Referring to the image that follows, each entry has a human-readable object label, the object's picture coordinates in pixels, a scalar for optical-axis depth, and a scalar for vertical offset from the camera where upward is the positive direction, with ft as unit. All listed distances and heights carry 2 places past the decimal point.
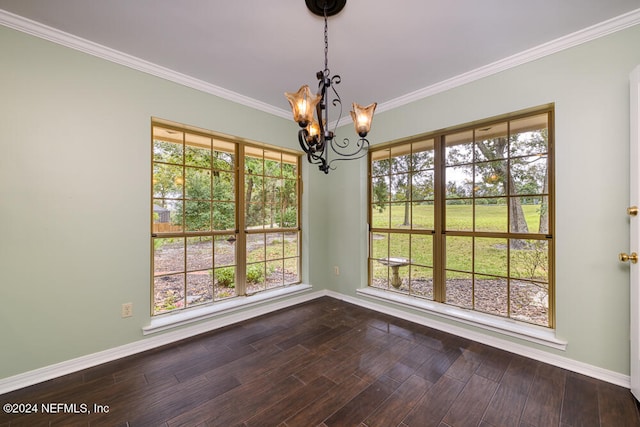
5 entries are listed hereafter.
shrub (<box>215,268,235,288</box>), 9.65 -2.34
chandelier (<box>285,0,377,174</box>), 4.89 +2.14
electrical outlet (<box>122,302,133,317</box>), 7.36 -2.71
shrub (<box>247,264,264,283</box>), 10.50 -2.39
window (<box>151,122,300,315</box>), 8.51 -0.08
